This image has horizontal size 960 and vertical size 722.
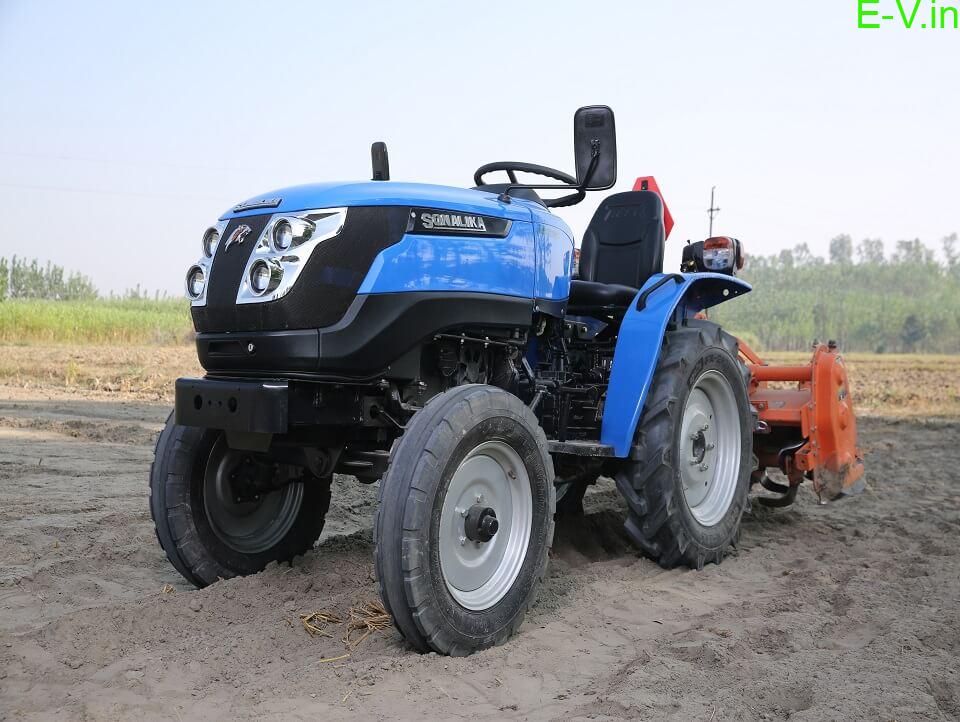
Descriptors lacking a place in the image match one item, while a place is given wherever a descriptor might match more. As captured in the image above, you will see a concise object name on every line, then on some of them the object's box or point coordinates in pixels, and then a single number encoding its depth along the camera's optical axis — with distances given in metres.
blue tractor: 3.17
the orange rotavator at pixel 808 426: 5.05
